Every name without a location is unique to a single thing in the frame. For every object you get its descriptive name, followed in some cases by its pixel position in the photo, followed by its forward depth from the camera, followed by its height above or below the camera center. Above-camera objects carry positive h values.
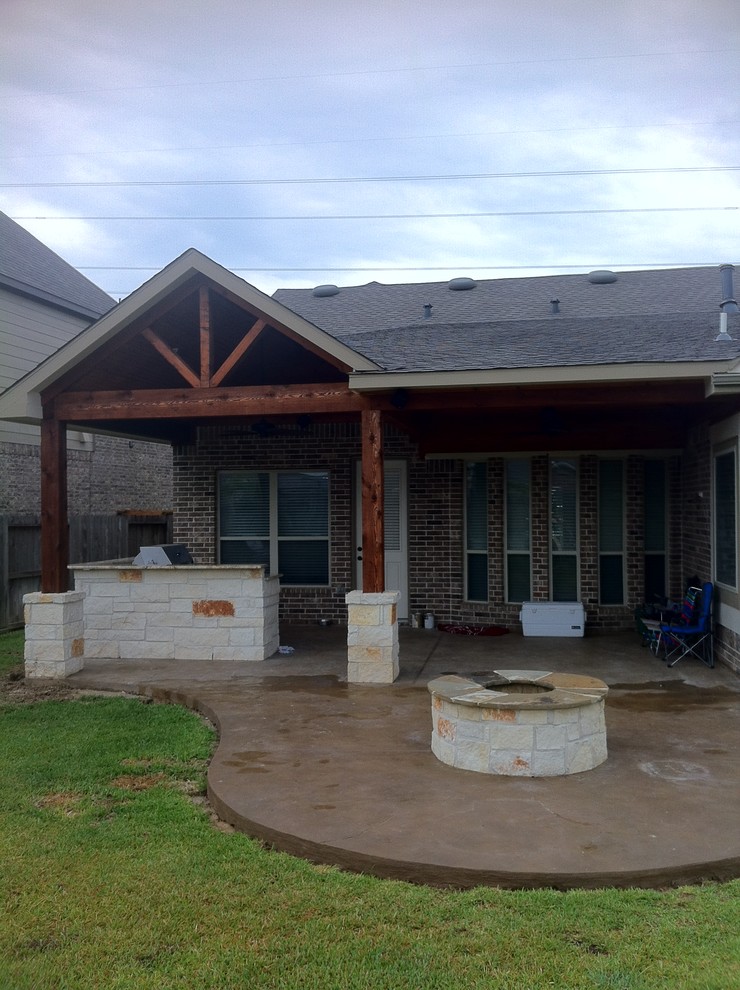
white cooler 10.66 -1.21
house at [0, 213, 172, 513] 14.47 +2.58
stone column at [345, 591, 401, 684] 8.13 -1.10
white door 11.84 -0.08
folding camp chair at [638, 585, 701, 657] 9.02 -1.06
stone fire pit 5.29 -1.30
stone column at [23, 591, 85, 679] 8.77 -1.12
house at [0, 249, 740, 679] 8.20 +1.11
